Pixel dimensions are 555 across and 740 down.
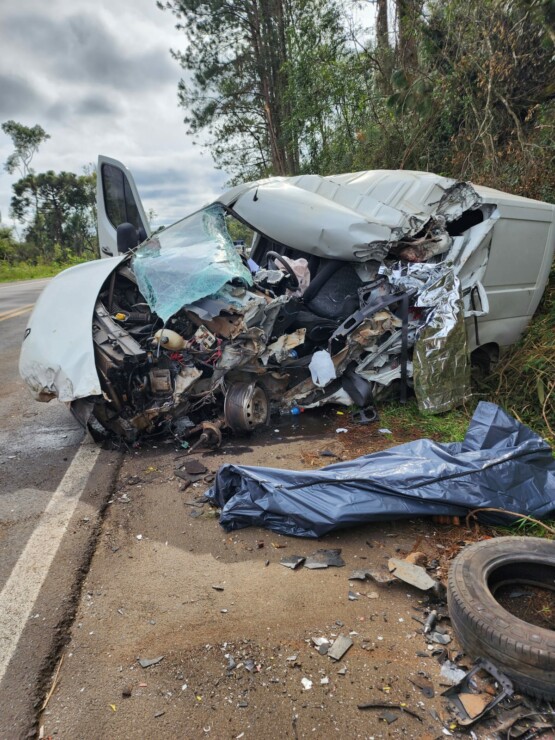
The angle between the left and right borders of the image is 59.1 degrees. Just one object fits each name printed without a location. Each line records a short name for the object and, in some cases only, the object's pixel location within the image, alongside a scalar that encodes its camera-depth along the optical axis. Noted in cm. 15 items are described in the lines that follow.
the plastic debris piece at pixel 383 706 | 170
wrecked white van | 395
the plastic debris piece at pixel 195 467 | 356
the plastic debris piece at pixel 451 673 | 181
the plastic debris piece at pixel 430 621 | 206
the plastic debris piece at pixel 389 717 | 166
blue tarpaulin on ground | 269
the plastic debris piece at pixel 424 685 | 176
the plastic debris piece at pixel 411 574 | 225
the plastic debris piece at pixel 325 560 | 249
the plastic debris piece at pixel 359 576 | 238
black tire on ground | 170
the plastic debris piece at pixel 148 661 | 192
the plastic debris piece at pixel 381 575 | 234
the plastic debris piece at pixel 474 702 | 166
